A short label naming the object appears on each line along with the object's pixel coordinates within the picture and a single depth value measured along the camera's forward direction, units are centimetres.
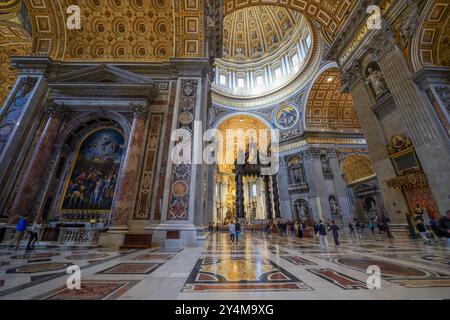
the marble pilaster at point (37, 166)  698
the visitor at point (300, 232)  1068
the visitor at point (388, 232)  896
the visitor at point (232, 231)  790
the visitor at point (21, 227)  558
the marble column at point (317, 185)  1750
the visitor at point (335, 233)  667
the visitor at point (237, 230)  837
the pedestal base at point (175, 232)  641
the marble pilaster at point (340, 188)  1743
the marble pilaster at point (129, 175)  692
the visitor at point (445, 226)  333
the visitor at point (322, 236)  624
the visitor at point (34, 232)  551
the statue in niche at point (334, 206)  1764
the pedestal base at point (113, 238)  633
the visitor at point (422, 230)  648
